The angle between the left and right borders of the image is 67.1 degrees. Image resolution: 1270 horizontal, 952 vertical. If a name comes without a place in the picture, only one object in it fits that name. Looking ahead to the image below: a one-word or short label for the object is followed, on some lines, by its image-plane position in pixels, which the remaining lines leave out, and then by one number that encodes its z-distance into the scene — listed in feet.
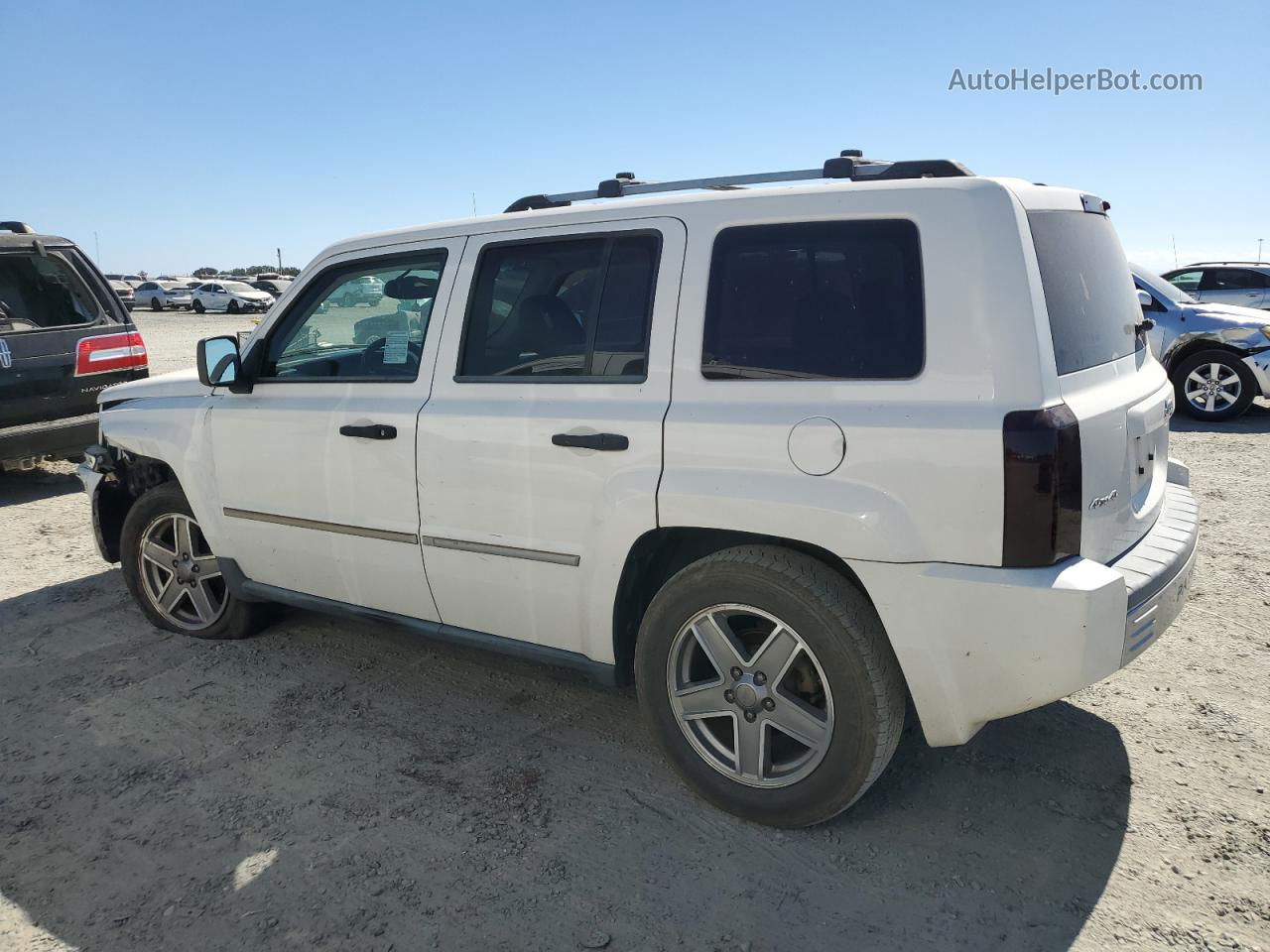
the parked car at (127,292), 152.38
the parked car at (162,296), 146.20
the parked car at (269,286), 143.73
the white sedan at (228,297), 135.33
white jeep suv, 8.63
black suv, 24.40
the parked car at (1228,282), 44.65
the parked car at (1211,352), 32.99
